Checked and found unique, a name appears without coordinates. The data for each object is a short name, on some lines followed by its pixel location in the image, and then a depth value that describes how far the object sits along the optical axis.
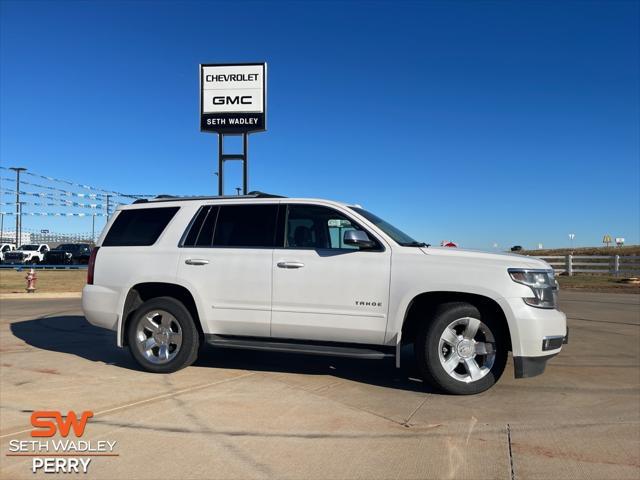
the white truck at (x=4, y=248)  46.53
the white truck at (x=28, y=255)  40.84
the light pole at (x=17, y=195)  63.81
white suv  4.96
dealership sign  15.11
